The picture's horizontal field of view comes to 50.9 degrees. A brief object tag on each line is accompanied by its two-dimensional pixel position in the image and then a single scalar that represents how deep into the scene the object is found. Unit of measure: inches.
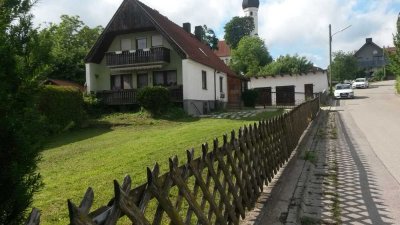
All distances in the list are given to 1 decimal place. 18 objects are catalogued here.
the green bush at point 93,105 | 1045.8
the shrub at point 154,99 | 943.7
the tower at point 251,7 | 4124.0
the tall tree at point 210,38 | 2591.0
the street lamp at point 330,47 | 1768.5
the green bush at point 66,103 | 773.9
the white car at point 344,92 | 1728.6
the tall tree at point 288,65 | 2314.2
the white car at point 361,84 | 2455.0
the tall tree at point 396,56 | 1328.7
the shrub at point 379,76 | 3307.1
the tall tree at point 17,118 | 104.0
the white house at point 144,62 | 1064.2
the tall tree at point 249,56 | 2650.1
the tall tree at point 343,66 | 2950.3
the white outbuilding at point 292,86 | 1804.9
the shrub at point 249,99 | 1563.7
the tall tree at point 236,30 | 3472.0
